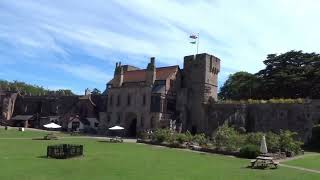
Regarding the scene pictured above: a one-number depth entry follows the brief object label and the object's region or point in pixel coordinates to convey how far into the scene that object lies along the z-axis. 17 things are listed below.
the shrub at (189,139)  28.96
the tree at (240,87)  46.64
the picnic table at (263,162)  16.89
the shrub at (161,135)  30.37
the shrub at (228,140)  24.75
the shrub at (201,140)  27.28
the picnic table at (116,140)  32.39
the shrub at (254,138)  24.21
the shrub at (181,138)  28.83
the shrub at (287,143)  23.34
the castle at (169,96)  41.69
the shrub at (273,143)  23.10
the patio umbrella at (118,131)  44.50
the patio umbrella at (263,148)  18.99
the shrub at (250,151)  21.89
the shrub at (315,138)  29.33
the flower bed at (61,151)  18.94
